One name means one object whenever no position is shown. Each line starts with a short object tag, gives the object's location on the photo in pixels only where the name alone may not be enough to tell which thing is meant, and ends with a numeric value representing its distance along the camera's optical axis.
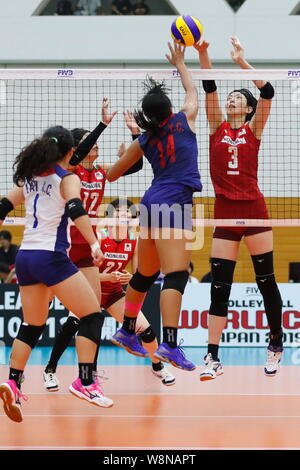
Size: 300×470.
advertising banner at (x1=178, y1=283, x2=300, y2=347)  28.70
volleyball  16.61
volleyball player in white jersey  14.20
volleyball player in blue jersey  15.19
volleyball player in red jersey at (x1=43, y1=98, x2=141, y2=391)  18.30
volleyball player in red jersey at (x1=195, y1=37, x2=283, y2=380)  17.28
